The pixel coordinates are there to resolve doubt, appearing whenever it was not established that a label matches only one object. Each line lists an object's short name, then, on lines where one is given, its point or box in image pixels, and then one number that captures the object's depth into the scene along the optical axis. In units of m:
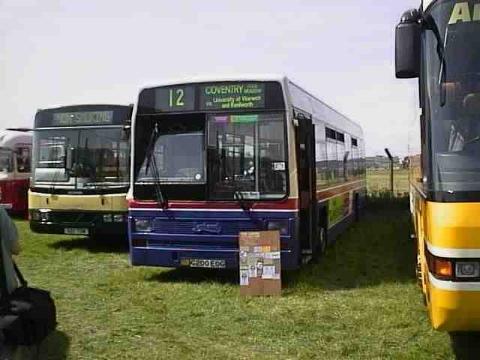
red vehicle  20.05
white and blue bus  8.82
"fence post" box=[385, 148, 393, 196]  23.55
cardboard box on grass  8.55
